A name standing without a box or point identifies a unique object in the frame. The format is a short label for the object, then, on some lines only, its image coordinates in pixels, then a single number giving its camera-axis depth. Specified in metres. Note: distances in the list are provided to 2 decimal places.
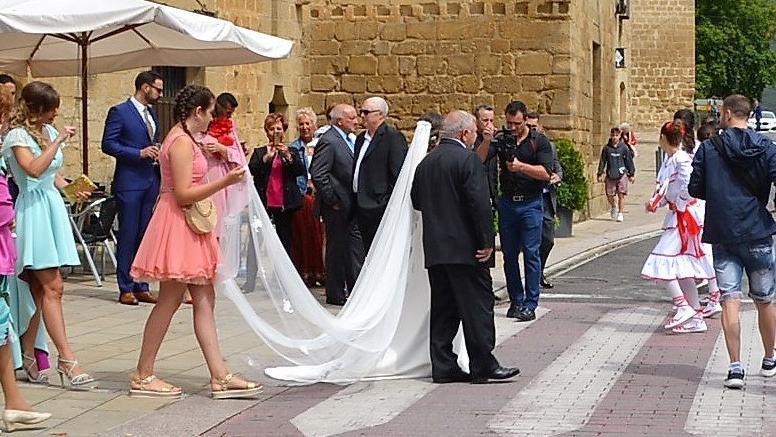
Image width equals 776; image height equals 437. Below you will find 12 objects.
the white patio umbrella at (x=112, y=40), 11.45
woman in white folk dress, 11.52
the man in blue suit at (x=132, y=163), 12.05
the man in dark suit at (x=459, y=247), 8.87
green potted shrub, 20.70
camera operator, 11.88
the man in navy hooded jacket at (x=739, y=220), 8.80
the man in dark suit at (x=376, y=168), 11.94
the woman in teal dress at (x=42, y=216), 8.41
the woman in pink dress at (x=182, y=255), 8.23
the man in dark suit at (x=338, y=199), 12.57
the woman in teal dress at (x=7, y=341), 7.39
